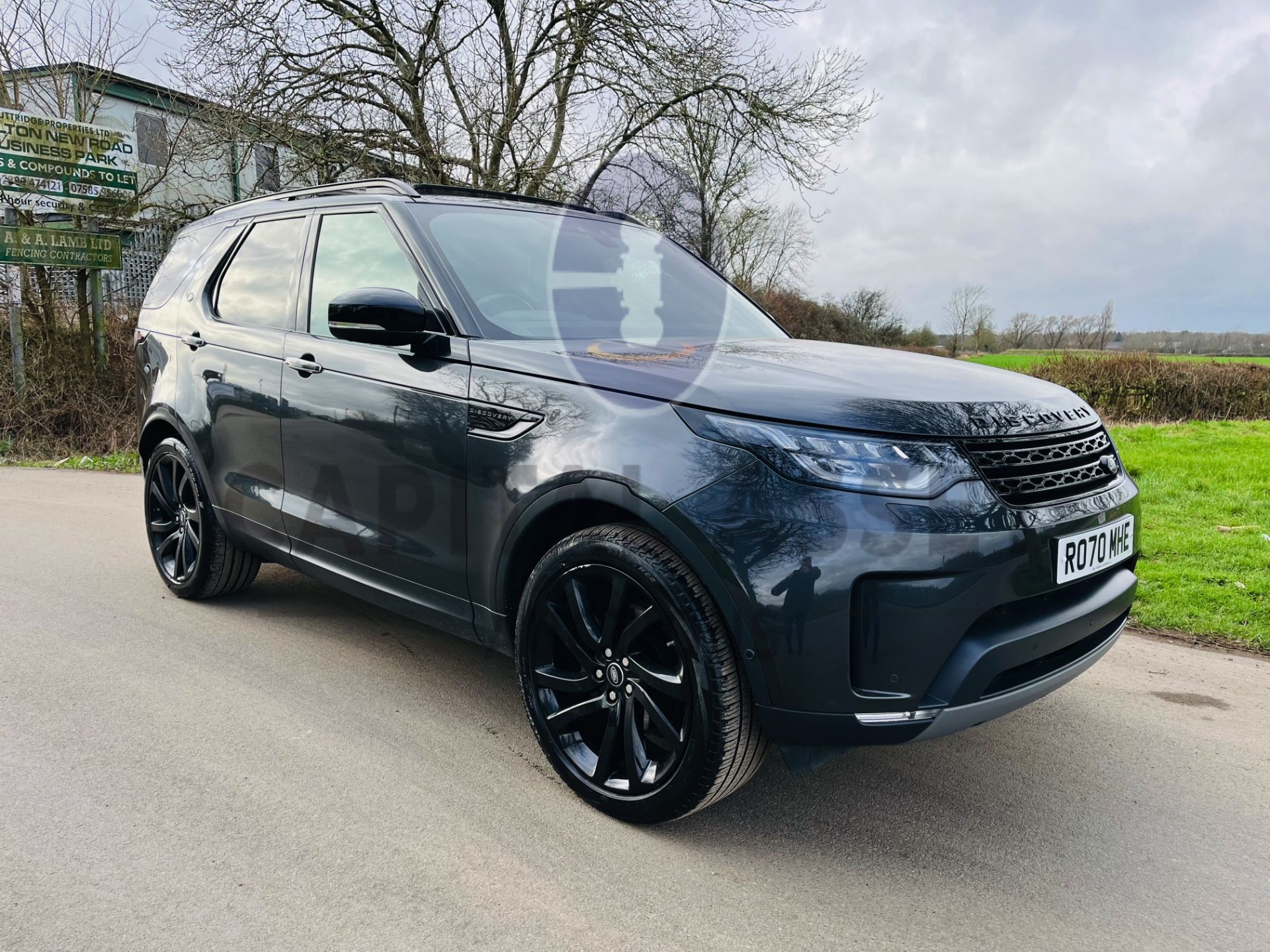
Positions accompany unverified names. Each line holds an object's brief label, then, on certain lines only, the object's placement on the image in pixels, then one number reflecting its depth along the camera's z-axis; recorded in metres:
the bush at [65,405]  11.37
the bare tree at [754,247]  22.39
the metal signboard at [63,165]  11.28
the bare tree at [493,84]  13.06
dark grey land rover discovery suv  2.27
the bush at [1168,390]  15.62
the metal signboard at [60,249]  10.90
